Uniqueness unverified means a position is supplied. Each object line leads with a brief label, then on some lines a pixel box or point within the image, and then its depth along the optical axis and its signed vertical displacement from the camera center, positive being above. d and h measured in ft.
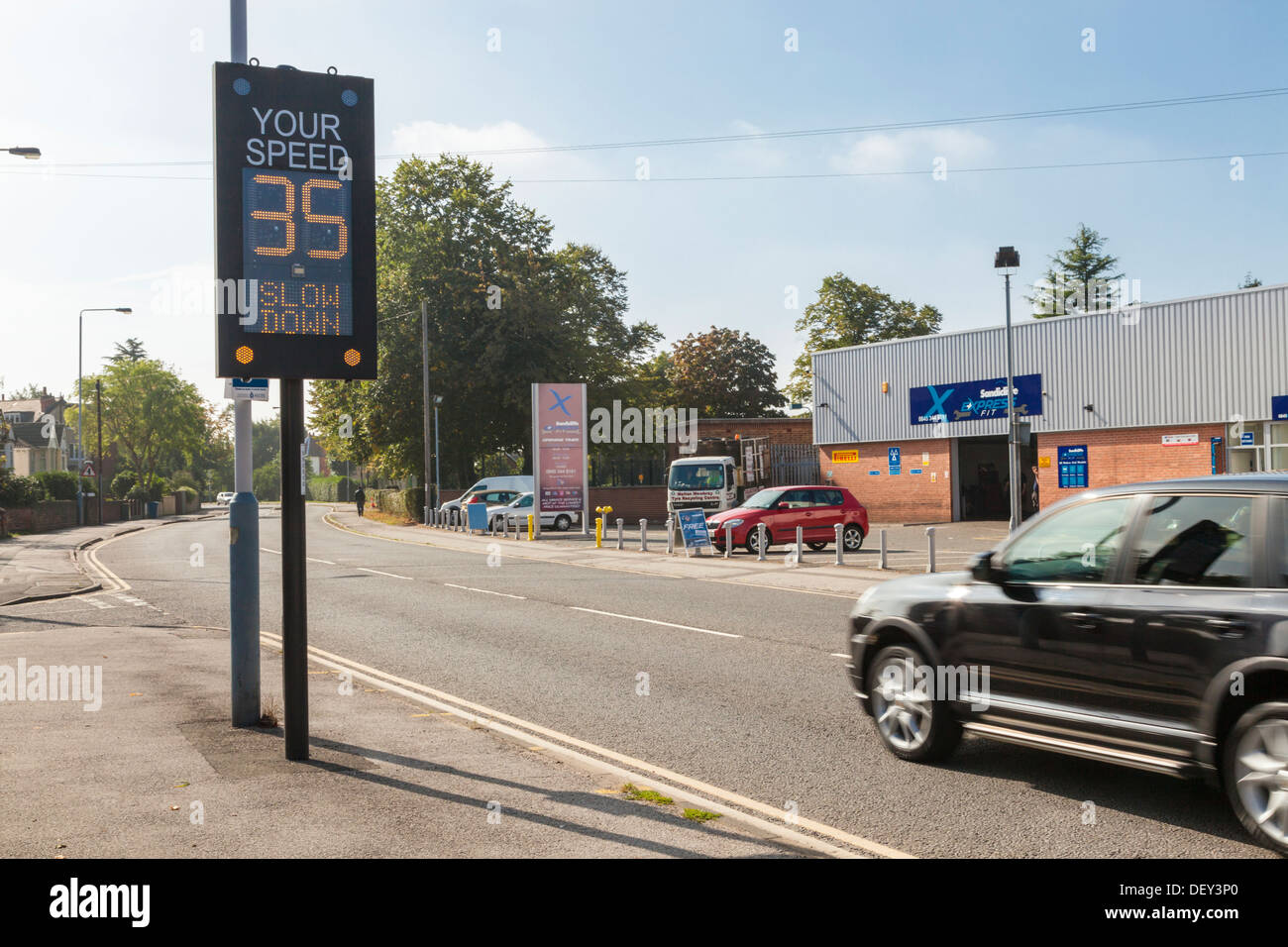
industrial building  112.57 +7.72
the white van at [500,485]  149.59 -0.81
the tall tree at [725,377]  277.85 +25.07
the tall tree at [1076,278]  266.98 +46.54
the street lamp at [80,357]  169.48 +19.99
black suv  16.80 -2.95
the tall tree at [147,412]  305.12 +20.24
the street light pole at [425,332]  155.33 +21.03
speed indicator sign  21.07 +5.04
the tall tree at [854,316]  252.42 +36.35
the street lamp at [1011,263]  84.58 +16.12
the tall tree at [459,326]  171.83 +24.17
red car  89.20 -3.40
